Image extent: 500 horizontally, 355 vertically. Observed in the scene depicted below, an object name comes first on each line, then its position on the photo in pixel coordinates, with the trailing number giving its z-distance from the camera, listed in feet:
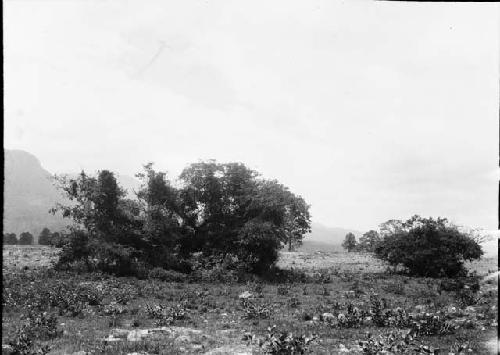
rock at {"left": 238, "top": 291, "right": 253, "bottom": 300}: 72.08
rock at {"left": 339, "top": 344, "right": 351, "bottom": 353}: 36.09
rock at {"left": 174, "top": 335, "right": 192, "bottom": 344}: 38.87
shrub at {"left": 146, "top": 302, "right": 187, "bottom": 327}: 49.16
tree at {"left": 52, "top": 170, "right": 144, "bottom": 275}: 102.42
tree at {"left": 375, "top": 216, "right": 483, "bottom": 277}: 113.50
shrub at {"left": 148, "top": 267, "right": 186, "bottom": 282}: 98.94
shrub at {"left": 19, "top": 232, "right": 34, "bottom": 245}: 359.66
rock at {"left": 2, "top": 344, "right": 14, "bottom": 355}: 32.17
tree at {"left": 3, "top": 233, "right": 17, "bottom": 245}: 330.22
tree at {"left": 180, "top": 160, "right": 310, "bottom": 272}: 111.14
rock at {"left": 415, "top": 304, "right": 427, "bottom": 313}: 57.88
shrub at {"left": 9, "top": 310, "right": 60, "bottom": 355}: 31.45
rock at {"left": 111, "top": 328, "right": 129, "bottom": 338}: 40.93
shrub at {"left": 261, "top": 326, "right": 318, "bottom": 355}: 30.35
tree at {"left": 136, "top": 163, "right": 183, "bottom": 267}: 108.37
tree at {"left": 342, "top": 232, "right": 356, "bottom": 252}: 307.78
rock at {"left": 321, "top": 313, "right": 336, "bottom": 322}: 49.65
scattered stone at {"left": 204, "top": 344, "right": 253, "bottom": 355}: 34.83
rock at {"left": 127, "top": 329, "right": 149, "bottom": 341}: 39.29
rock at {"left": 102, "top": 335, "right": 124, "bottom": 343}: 37.94
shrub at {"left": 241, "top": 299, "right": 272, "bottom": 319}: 52.42
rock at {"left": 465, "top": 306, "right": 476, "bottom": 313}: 55.61
